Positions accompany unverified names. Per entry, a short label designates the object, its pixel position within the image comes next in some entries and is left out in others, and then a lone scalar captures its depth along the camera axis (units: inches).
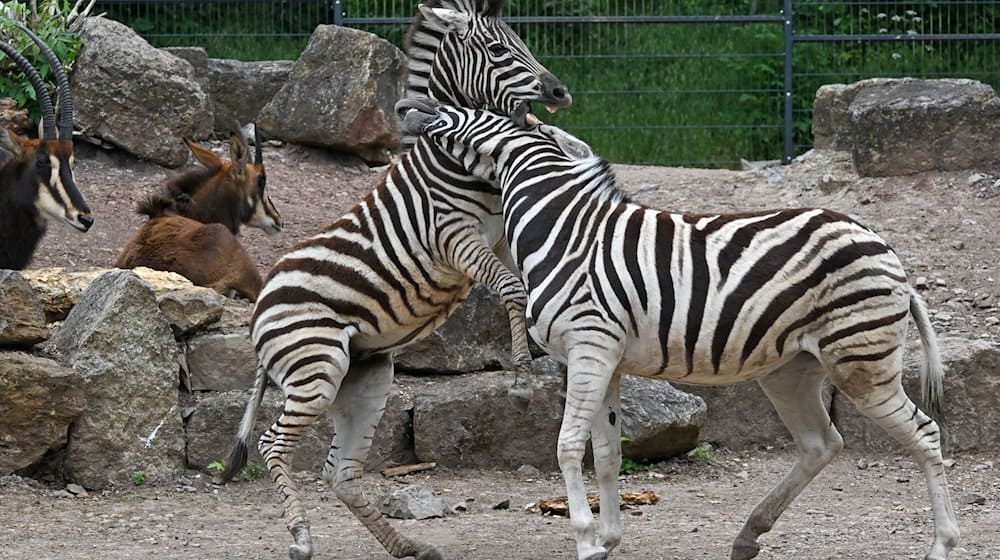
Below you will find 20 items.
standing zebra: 429.7
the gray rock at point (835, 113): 962.7
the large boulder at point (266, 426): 623.5
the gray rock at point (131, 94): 910.4
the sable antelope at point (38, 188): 722.8
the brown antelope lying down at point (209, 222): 725.3
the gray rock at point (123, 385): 603.2
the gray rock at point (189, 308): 634.8
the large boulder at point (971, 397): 643.5
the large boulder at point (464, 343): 652.7
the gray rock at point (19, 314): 594.9
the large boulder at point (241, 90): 1034.1
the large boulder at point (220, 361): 637.3
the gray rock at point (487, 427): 631.8
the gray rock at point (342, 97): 944.3
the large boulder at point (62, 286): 655.1
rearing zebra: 493.0
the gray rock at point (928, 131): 888.3
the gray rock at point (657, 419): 628.7
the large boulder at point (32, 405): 585.3
